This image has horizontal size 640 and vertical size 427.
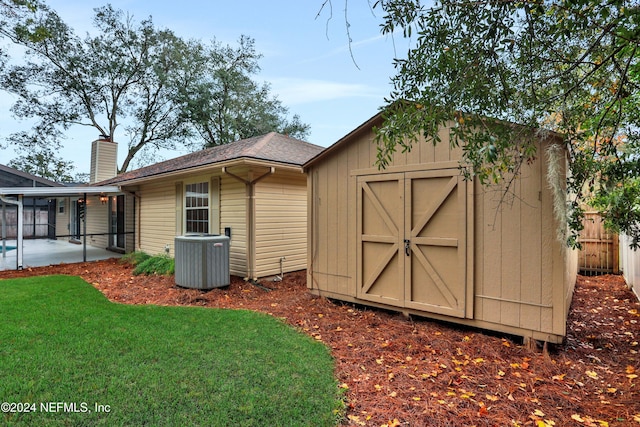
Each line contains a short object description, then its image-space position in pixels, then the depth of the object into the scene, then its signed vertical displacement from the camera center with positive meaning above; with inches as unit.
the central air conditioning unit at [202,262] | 252.8 -36.8
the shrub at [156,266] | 308.5 -50.3
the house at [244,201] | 284.0 +13.2
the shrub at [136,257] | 370.0 -49.9
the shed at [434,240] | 147.3 -13.6
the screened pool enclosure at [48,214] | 356.2 -0.1
